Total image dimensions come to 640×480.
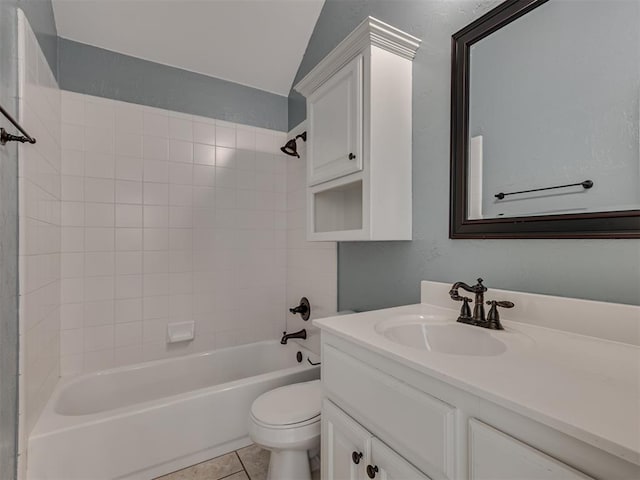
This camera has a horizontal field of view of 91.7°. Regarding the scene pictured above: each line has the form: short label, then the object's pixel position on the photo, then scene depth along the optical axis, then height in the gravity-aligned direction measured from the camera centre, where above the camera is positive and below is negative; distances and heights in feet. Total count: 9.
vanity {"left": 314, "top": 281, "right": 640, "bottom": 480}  1.57 -1.00
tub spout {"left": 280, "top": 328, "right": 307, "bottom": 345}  7.23 -2.24
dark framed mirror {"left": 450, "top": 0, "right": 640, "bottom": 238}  2.73 +1.24
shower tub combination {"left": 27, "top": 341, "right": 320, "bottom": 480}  4.34 -2.97
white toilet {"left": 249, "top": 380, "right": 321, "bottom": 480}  4.13 -2.56
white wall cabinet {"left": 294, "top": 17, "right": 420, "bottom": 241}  4.28 +1.70
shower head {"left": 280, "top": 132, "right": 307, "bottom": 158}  7.34 +2.28
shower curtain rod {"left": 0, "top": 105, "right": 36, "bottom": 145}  3.28 +1.18
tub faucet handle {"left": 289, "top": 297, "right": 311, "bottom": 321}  7.32 -1.64
